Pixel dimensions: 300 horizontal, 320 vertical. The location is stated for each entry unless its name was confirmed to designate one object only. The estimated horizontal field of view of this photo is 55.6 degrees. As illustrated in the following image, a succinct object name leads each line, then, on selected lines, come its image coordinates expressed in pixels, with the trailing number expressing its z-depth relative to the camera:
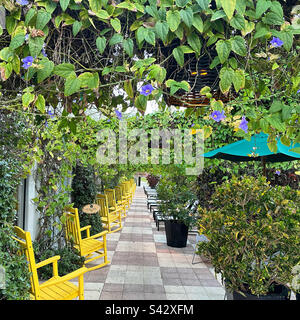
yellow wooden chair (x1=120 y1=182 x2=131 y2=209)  10.06
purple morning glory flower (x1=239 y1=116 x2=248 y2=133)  1.29
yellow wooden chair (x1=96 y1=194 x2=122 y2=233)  5.74
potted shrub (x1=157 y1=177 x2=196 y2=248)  5.27
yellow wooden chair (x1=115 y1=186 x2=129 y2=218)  8.83
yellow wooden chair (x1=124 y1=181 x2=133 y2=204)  11.54
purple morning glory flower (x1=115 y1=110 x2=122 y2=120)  1.48
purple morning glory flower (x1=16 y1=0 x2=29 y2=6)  0.92
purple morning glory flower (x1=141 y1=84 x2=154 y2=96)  1.02
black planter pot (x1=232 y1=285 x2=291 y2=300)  2.12
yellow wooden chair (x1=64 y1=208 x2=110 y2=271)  3.66
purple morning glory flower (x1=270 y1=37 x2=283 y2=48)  0.97
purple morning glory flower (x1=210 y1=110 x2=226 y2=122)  1.20
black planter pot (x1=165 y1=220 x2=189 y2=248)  5.30
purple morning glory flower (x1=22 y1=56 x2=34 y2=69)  0.95
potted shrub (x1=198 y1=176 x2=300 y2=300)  2.05
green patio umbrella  2.85
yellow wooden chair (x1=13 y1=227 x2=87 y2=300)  2.11
